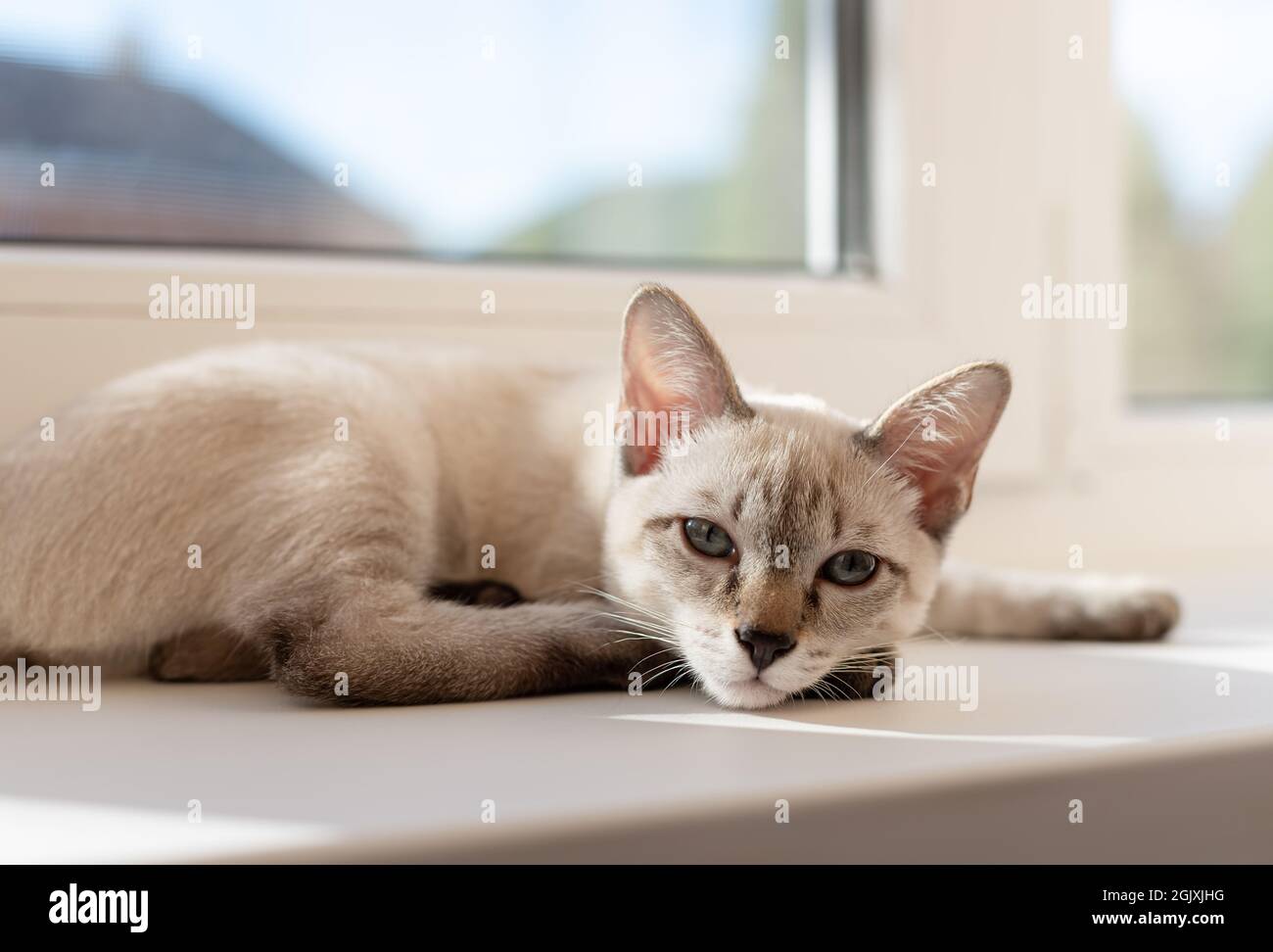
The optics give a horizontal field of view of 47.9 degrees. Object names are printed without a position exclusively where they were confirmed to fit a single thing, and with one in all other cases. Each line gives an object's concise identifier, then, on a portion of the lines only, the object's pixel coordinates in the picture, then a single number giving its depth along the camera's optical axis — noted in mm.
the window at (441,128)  458
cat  344
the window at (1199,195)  615
